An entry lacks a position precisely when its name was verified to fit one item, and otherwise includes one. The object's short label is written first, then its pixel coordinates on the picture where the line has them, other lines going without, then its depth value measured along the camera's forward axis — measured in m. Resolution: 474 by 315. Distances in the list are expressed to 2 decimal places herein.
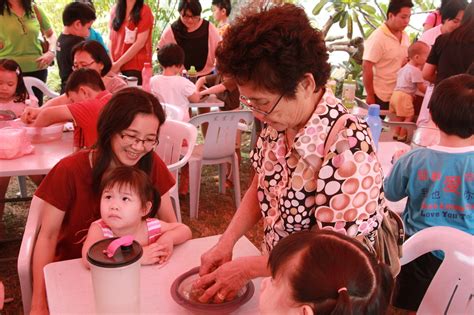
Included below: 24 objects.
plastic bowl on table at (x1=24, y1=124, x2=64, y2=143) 2.63
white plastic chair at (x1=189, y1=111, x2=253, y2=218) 3.45
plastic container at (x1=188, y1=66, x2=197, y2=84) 4.59
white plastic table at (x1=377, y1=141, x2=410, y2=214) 2.13
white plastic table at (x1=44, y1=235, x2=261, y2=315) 1.23
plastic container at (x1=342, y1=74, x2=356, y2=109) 3.30
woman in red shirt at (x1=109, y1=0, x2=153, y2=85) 4.49
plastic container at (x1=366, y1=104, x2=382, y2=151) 2.45
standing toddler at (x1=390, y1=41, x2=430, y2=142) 4.56
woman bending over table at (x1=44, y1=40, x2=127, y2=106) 3.35
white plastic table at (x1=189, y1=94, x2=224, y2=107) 4.08
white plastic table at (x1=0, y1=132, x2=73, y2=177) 2.22
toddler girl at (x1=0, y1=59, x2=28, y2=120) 3.09
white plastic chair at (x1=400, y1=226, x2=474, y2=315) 1.50
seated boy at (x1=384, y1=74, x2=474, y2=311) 1.86
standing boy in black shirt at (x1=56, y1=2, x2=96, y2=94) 3.91
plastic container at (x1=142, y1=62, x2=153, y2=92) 4.01
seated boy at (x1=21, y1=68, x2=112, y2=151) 2.49
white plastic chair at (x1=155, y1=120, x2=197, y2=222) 2.80
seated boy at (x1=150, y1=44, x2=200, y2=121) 3.88
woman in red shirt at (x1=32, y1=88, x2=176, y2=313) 1.64
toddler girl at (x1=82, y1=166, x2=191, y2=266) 1.49
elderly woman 1.12
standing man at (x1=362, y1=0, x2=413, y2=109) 4.51
